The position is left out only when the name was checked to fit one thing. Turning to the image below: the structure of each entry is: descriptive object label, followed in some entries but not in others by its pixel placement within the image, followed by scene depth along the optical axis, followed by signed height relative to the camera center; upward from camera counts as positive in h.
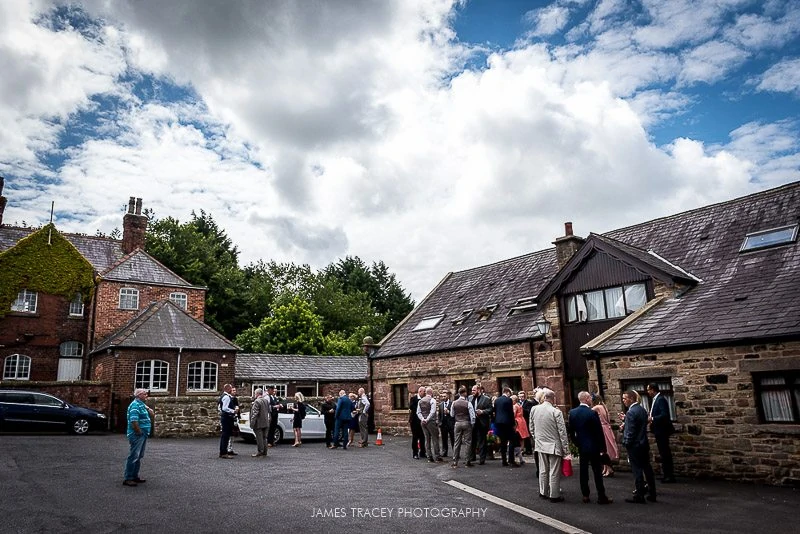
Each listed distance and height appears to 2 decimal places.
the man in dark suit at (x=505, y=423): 13.55 -0.73
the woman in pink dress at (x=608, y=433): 10.90 -0.85
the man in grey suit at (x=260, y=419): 14.79 -0.52
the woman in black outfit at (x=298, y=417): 18.69 -0.63
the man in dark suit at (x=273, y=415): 17.90 -0.53
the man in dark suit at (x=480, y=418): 13.97 -0.62
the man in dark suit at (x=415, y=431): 15.32 -0.97
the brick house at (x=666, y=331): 11.27 +1.55
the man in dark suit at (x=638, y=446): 9.08 -0.92
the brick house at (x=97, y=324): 26.17 +3.83
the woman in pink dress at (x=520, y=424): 14.28 -0.81
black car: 19.53 -0.31
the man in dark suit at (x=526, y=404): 14.08 -0.32
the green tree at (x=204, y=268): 47.81 +10.79
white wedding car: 18.88 -0.98
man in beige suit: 9.12 -0.82
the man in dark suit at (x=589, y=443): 8.93 -0.82
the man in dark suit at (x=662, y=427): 10.84 -0.74
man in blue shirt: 9.86 -0.50
